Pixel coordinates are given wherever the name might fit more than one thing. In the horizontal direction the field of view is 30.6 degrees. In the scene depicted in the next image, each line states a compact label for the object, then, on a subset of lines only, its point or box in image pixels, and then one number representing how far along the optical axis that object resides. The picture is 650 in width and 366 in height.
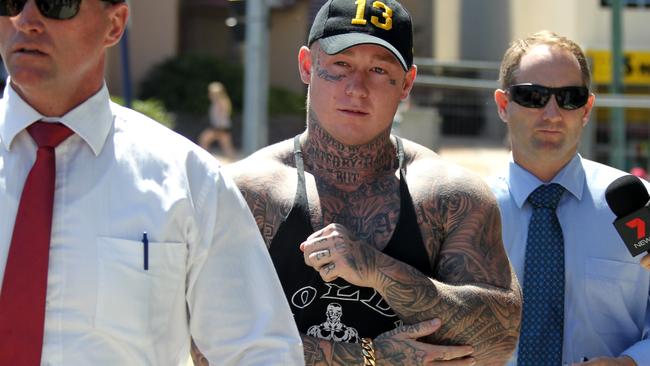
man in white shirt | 2.63
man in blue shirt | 4.21
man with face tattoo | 3.32
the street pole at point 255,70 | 14.38
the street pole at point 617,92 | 10.56
